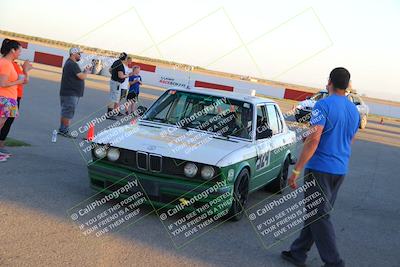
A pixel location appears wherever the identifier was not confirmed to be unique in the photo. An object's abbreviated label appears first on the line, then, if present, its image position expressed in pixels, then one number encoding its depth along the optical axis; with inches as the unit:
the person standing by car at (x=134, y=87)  610.2
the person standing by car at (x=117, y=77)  561.3
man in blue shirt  186.7
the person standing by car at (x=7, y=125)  304.0
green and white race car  228.7
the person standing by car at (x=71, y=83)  402.9
